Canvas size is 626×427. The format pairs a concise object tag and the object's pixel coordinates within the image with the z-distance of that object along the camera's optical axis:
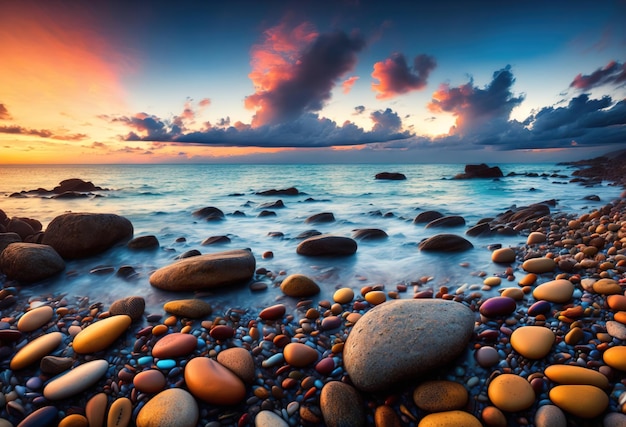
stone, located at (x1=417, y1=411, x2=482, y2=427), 1.81
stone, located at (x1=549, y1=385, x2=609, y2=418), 1.81
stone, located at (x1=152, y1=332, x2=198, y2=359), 2.46
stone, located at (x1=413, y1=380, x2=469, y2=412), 1.96
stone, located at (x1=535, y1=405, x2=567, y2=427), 1.79
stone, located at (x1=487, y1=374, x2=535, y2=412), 1.90
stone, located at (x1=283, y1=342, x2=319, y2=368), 2.37
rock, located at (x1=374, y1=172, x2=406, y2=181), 36.56
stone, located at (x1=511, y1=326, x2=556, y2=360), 2.25
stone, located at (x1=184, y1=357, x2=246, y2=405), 2.05
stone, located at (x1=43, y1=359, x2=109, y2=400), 2.11
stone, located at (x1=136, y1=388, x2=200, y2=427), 1.88
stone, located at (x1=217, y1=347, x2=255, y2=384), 2.23
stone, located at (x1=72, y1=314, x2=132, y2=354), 2.56
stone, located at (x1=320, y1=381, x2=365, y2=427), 1.94
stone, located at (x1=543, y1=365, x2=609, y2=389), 1.95
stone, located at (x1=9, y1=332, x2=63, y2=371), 2.41
